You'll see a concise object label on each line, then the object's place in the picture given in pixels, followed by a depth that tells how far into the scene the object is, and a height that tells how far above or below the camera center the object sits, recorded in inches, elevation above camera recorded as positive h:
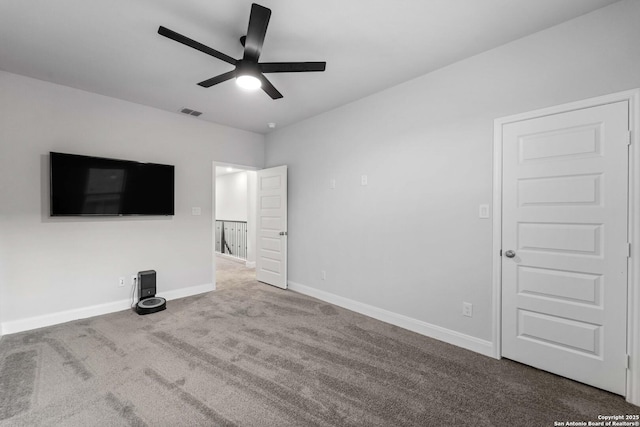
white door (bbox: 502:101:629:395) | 76.1 -9.8
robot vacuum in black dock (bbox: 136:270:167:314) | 135.2 -44.7
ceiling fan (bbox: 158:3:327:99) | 70.0 +47.0
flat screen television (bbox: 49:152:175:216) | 121.2 +11.8
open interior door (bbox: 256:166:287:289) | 179.2 -11.2
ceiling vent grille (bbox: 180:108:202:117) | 152.8 +57.8
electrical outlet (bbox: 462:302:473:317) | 101.9 -37.4
